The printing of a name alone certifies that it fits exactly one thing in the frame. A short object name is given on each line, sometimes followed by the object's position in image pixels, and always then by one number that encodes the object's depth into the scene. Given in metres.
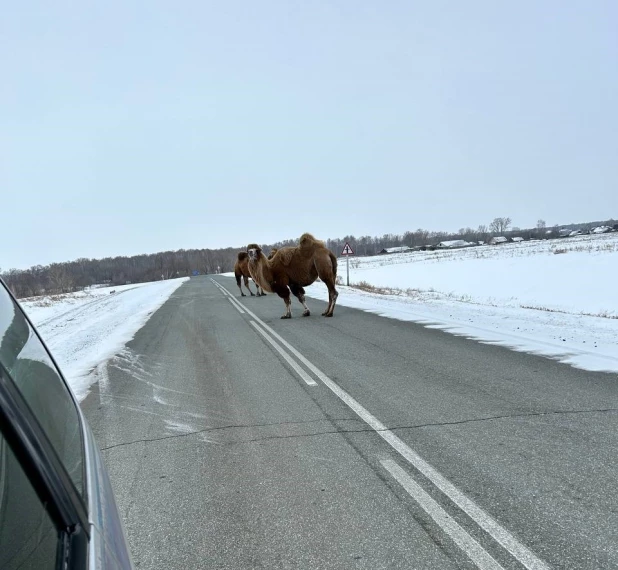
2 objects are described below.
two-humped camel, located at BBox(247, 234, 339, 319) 13.22
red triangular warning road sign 24.29
